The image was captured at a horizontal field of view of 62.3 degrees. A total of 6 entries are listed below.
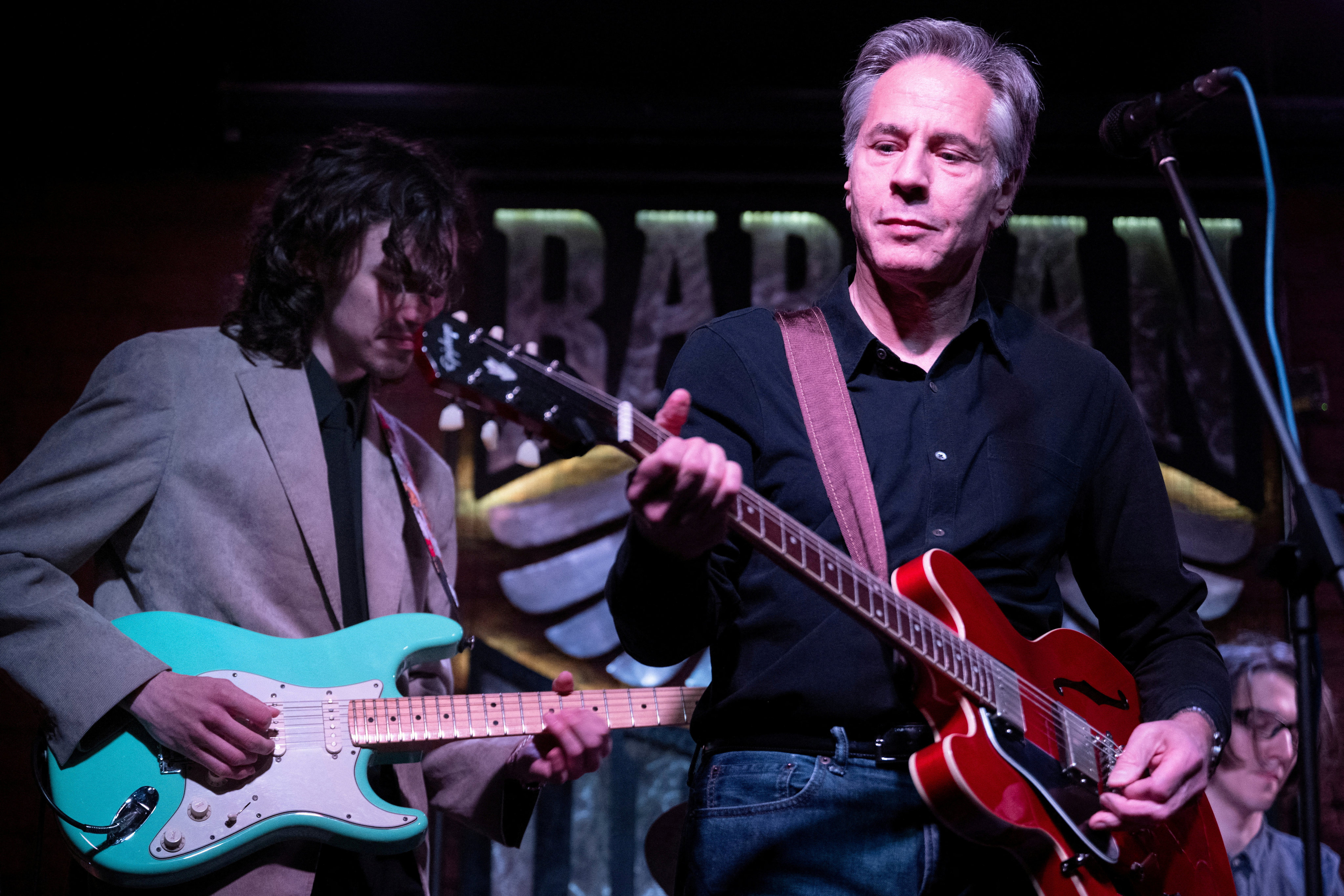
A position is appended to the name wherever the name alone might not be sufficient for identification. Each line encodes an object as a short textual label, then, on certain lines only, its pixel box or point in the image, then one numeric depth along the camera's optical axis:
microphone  1.78
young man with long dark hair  2.05
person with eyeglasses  3.93
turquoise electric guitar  1.96
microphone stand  1.45
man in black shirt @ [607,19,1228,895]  1.49
